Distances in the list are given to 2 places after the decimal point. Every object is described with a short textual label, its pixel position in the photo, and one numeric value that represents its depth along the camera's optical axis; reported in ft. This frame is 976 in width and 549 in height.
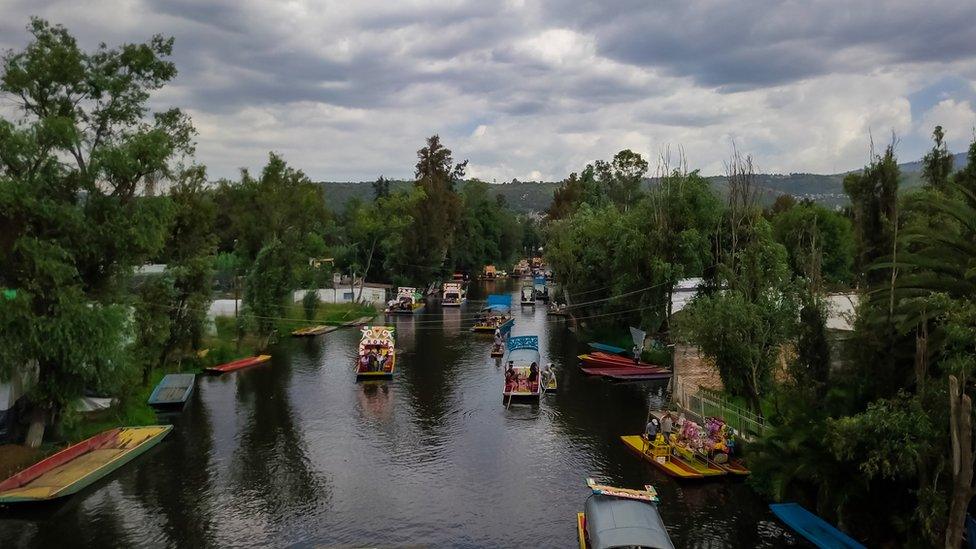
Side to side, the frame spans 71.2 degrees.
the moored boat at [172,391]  117.39
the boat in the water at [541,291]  305.53
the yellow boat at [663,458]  83.51
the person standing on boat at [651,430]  92.79
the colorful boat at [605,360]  153.58
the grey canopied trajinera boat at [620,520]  56.13
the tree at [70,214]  82.48
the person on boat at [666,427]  93.86
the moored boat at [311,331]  198.59
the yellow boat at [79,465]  75.31
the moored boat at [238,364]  149.16
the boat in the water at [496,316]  208.33
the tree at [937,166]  79.30
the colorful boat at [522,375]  123.54
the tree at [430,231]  311.47
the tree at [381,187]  451.20
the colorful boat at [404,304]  260.21
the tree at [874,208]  73.72
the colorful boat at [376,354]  142.92
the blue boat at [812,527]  63.31
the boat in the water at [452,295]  286.46
